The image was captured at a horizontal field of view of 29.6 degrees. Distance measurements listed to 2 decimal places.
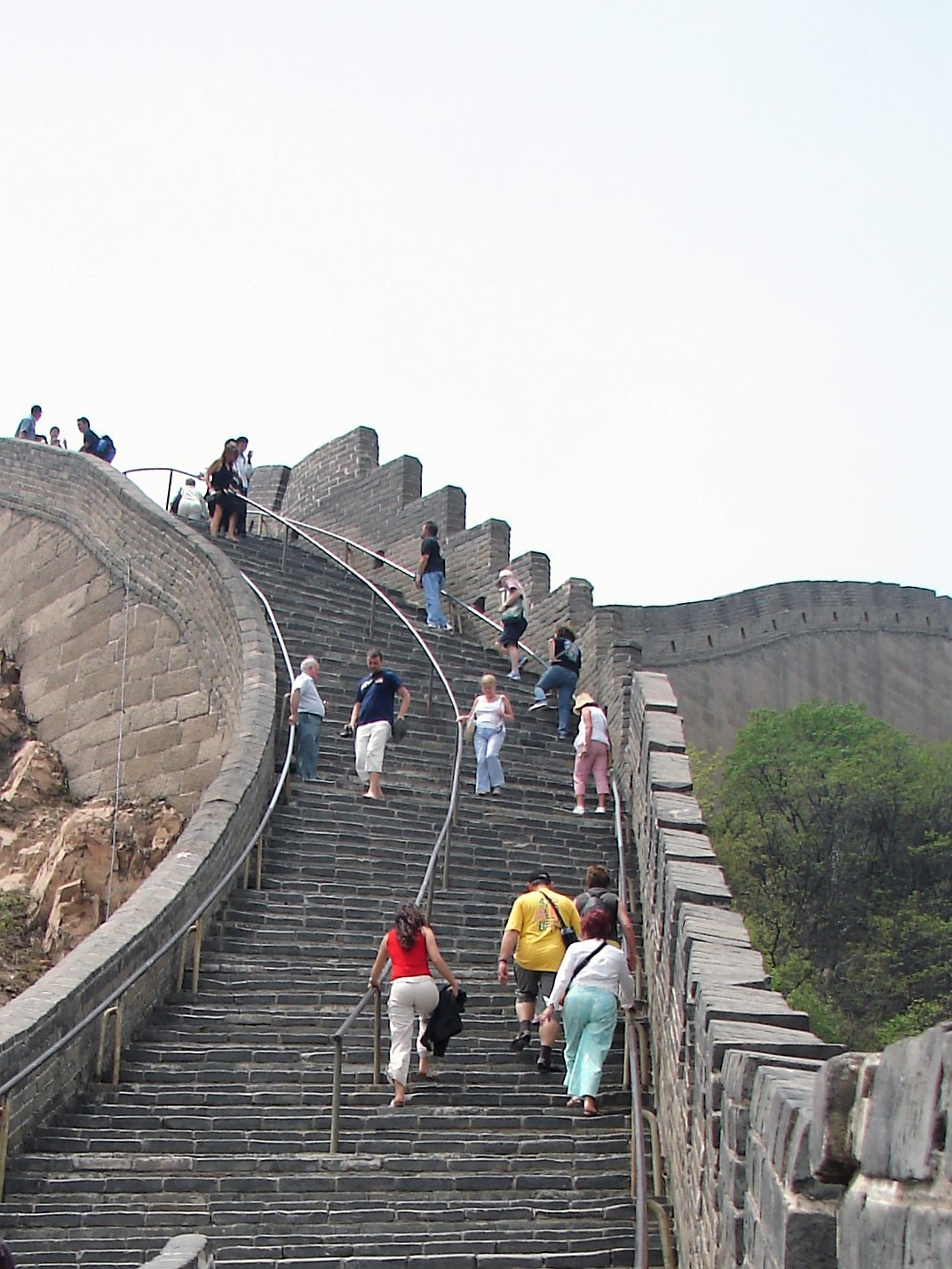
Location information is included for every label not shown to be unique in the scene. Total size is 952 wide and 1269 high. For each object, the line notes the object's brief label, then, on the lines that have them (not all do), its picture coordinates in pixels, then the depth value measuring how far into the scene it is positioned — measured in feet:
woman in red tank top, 31.76
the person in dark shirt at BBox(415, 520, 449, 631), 64.85
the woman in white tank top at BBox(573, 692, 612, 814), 48.06
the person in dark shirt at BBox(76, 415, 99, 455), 84.07
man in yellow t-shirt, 34.24
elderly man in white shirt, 49.21
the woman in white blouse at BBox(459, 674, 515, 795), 49.32
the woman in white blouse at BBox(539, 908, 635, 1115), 30.76
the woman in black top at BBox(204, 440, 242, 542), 68.90
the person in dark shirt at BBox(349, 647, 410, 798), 48.19
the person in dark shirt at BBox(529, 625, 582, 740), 55.77
